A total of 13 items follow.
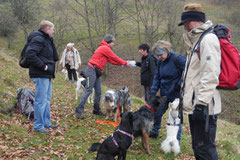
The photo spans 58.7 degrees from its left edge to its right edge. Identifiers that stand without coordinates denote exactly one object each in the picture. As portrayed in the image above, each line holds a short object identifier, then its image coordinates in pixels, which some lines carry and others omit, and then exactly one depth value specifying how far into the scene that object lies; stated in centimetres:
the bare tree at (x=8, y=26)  2855
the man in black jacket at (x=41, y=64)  518
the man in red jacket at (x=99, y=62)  711
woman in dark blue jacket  507
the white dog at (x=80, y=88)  1049
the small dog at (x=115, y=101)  742
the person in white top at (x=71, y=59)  1330
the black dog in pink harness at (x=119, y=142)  423
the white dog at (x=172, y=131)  519
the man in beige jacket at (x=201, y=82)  289
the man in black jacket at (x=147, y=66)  718
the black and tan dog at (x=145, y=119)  535
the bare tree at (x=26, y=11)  2456
